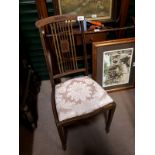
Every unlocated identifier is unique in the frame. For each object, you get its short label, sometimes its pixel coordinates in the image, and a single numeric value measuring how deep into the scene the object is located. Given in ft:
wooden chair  3.55
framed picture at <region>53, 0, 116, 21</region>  4.13
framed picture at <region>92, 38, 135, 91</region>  4.61
